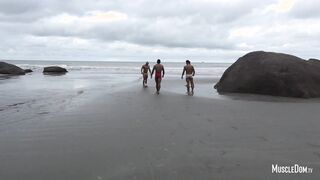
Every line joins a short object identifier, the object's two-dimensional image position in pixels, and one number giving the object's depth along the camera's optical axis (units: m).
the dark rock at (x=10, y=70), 46.22
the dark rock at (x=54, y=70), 53.82
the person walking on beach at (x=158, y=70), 20.46
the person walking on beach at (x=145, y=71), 24.78
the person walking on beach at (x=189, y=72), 20.08
